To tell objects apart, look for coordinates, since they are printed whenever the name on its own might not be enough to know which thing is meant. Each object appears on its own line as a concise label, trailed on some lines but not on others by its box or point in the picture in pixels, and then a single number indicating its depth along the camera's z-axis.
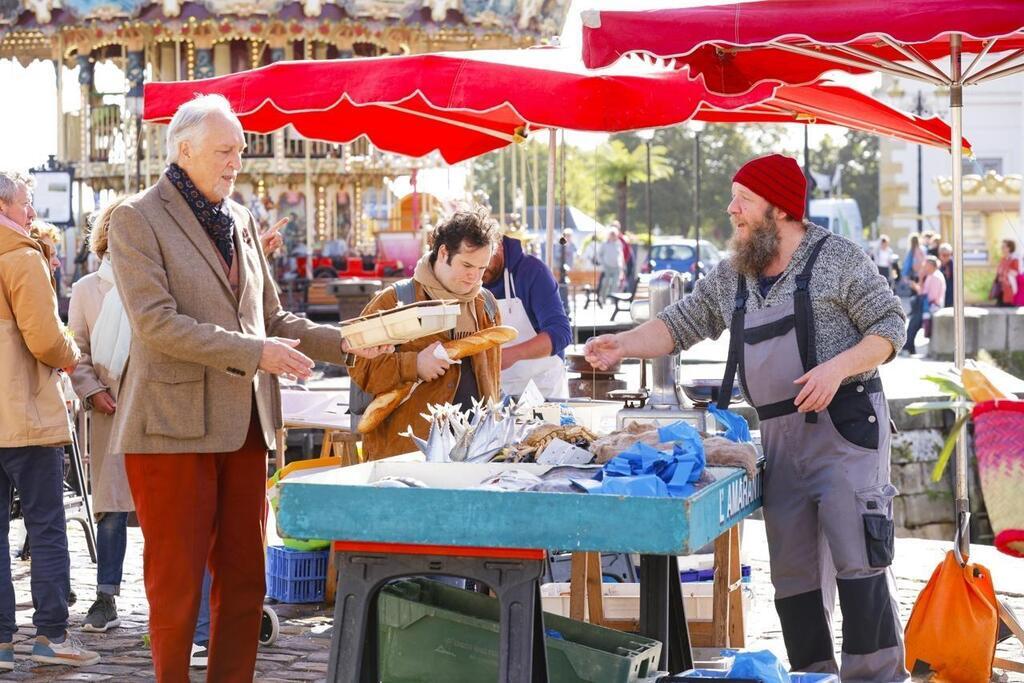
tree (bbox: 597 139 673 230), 54.34
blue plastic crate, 7.23
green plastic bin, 4.20
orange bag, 5.53
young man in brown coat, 5.52
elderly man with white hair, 4.48
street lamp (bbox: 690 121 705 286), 28.58
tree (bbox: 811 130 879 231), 77.81
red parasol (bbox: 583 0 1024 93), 5.13
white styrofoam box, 5.96
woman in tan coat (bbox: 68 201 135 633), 6.41
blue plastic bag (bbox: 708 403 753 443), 5.13
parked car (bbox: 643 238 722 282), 37.69
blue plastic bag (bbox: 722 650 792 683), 4.27
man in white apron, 6.98
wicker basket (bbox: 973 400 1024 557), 3.83
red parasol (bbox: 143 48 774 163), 7.12
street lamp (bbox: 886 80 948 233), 32.59
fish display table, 3.61
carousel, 26.12
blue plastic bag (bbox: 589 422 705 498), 3.78
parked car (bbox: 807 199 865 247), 42.44
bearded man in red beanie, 4.91
